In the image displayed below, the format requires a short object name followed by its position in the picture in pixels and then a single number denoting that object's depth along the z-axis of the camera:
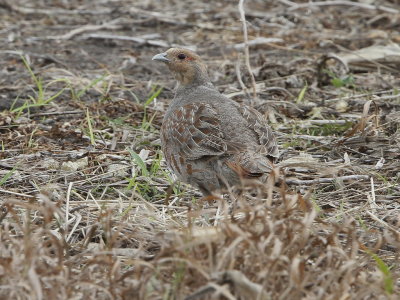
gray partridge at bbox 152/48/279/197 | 8.79
